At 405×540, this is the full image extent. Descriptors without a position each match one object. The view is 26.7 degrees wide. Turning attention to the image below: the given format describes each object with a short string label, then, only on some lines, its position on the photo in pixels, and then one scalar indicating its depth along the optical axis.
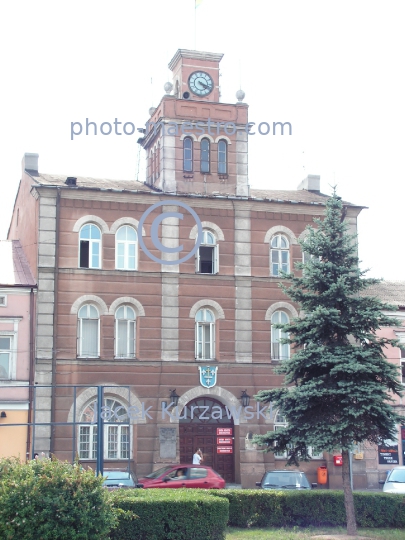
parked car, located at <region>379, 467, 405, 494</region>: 27.55
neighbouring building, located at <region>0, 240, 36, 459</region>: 33.22
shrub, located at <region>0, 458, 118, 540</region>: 15.91
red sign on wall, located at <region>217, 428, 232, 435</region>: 35.81
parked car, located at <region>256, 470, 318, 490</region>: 27.39
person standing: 33.62
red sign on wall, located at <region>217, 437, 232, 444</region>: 35.81
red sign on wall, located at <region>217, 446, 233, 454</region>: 35.75
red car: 28.28
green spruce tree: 22.11
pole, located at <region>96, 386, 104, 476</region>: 22.31
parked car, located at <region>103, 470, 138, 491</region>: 27.03
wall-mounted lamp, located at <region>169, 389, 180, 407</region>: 34.56
